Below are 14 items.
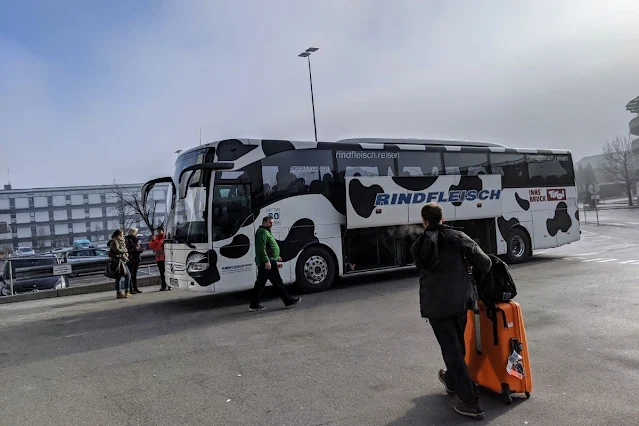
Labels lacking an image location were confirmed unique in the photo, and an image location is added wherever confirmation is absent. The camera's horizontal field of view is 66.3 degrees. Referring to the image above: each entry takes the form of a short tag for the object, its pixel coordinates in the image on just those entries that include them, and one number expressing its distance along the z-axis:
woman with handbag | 12.47
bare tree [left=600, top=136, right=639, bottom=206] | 60.14
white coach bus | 10.12
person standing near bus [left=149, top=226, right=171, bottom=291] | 14.07
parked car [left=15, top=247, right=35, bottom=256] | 65.44
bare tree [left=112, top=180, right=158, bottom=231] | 62.62
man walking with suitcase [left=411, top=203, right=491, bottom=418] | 4.07
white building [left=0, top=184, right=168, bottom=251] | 88.50
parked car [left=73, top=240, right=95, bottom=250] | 56.64
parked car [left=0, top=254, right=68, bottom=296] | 14.79
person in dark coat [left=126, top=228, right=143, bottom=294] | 13.92
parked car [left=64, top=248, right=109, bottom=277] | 18.09
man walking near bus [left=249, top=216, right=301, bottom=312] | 9.23
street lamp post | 22.89
